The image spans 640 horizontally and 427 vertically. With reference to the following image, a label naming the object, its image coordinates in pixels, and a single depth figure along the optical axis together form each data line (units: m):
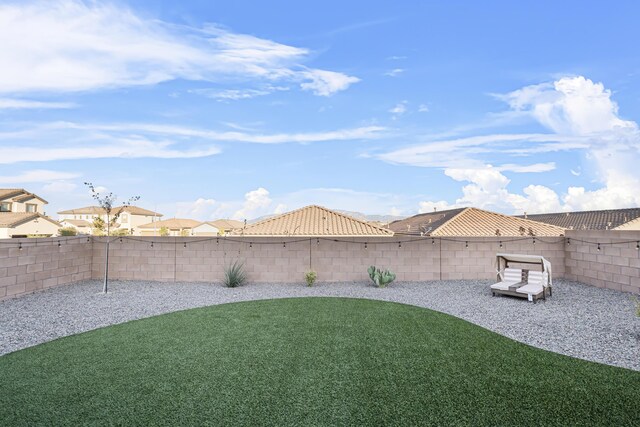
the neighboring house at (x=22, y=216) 33.53
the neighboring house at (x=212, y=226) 57.18
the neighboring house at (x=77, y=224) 52.96
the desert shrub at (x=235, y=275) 11.05
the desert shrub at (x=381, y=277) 10.84
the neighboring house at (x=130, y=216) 58.37
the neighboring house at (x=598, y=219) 24.41
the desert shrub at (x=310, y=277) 11.12
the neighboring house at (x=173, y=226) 54.41
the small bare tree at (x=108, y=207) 11.05
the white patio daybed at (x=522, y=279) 8.98
